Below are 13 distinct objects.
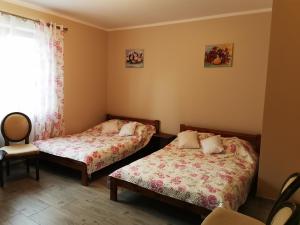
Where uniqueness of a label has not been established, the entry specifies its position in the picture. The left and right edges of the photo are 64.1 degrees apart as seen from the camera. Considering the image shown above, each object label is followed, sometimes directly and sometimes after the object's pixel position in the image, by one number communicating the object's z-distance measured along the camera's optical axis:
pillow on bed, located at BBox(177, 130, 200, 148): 3.72
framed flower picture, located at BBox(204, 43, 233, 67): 3.81
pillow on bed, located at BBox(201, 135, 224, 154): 3.46
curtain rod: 3.32
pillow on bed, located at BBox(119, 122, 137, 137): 4.33
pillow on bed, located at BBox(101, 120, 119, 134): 4.55
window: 3.39
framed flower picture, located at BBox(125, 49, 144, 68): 4.70
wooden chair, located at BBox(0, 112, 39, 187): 3.16
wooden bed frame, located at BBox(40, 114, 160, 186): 3.22
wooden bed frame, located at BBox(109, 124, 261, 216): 2.35
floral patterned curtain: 3.80
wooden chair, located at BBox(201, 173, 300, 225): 1.23
